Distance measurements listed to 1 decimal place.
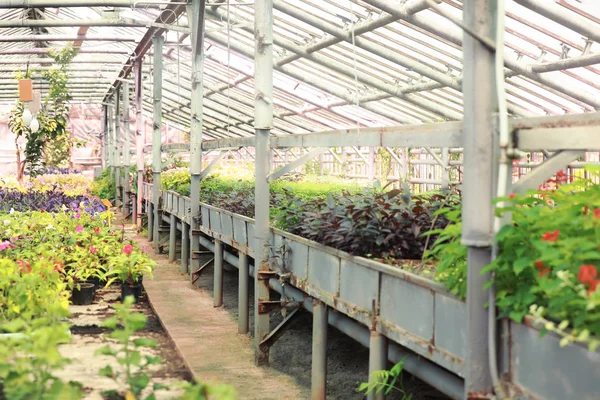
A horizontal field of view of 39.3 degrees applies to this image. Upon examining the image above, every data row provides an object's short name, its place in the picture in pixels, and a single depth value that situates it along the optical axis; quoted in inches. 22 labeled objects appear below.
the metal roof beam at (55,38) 520.9
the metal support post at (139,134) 615.8
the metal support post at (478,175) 117.6
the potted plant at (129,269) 328.2
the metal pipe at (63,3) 417.1
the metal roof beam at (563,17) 273.4
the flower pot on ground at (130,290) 329.4
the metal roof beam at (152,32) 422.8
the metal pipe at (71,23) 471.2
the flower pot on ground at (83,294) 307.4
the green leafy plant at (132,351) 101.9
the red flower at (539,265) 102.9
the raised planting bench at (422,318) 99.7
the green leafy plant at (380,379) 155.3
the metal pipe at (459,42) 325.4
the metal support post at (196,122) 380.2
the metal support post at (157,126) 514.9
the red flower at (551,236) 100.8
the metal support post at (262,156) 248.2
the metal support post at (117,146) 875.1
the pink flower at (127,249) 330.0
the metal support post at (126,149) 747.4
